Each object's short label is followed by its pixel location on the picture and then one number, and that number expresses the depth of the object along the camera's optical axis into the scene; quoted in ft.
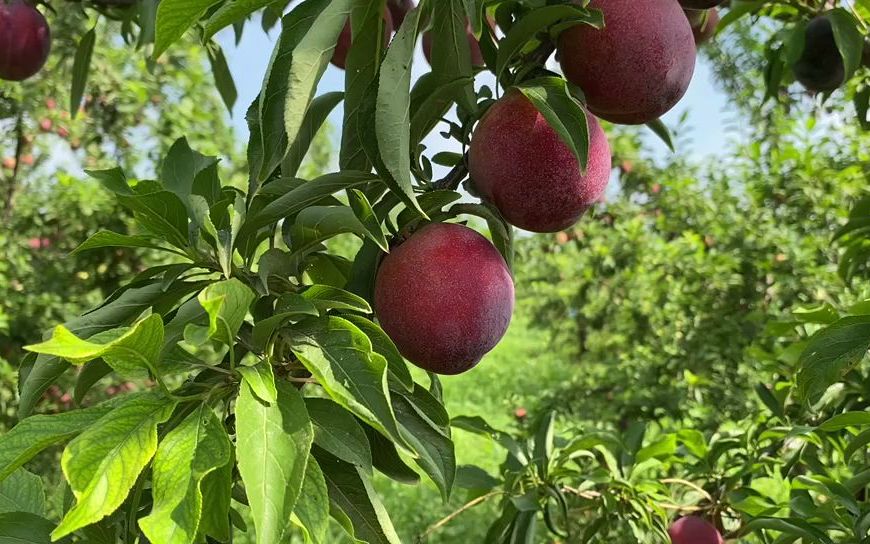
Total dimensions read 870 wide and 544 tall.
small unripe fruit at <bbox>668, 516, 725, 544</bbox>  4.50
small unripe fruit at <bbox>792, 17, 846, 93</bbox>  4.68
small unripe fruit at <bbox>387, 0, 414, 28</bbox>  3.21
